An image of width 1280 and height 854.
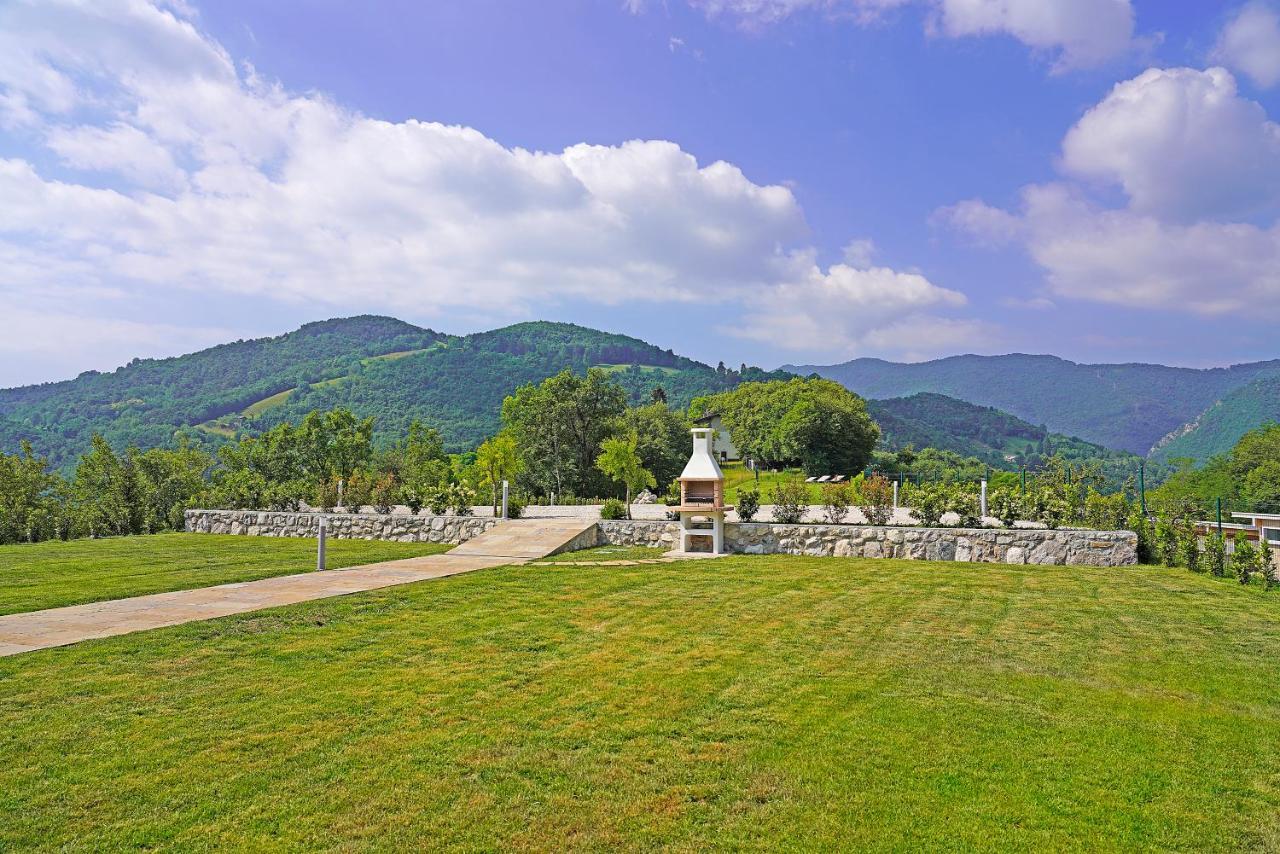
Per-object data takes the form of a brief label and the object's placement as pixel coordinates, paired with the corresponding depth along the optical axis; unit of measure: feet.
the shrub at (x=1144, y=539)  41.42
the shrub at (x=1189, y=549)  38.75
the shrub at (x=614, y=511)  57.73
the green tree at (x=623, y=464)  64.23
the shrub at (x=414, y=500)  61.16
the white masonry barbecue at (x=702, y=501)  46.91
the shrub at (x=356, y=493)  66.33
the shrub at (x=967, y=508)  47.82
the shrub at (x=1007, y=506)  47.24
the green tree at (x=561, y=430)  116.67
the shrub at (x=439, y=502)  60.29
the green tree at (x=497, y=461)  68.18
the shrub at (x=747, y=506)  51.29
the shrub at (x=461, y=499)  59.47
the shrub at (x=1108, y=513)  44.93
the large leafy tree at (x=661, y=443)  140.87
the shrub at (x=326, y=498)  67.82
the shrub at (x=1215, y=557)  37.45
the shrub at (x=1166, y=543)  40.32
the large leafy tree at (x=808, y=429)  169.78
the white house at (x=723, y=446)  203.72
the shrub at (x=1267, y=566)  33.91
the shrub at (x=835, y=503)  51.21
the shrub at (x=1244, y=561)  34.37
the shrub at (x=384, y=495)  65.26
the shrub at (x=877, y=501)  49.62
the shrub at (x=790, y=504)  50.62
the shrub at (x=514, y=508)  59.00
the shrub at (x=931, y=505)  48.24
